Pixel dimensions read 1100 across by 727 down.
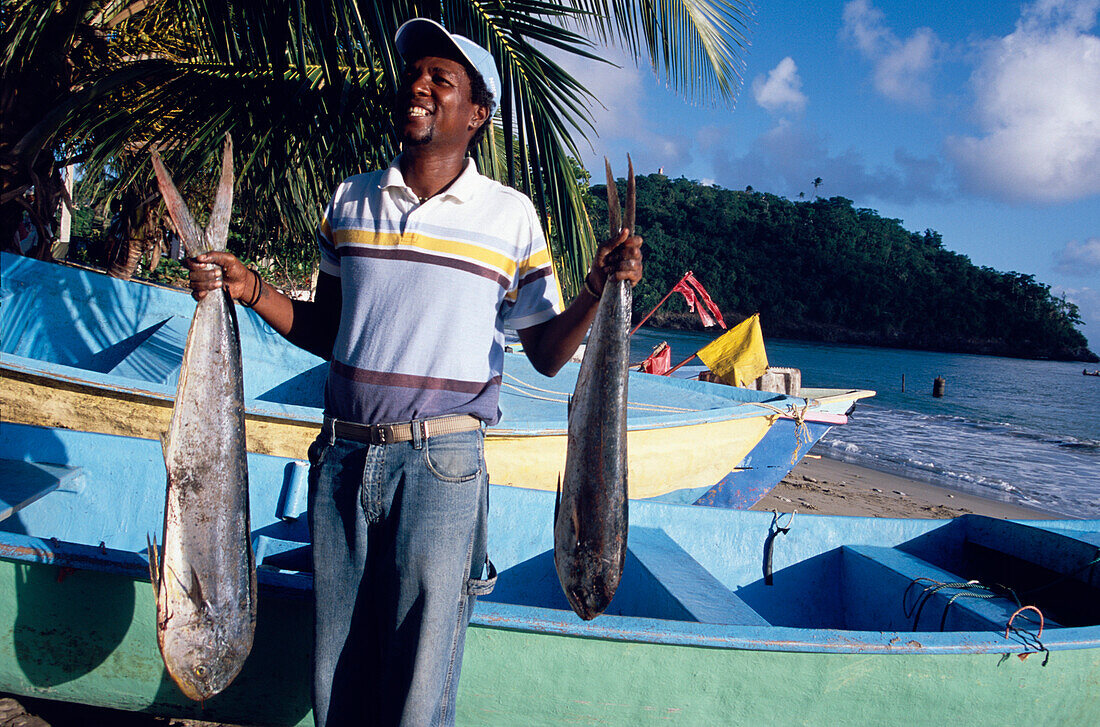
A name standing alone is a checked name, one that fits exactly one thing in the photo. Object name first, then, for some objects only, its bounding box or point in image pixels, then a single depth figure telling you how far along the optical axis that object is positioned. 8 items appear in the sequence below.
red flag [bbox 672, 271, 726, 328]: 11.09
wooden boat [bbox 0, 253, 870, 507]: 4.27
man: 1.62
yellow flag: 9.20
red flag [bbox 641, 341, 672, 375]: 11.45
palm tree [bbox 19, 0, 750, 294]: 3.99
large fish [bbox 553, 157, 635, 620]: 1.72
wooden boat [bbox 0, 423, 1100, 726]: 2.31
